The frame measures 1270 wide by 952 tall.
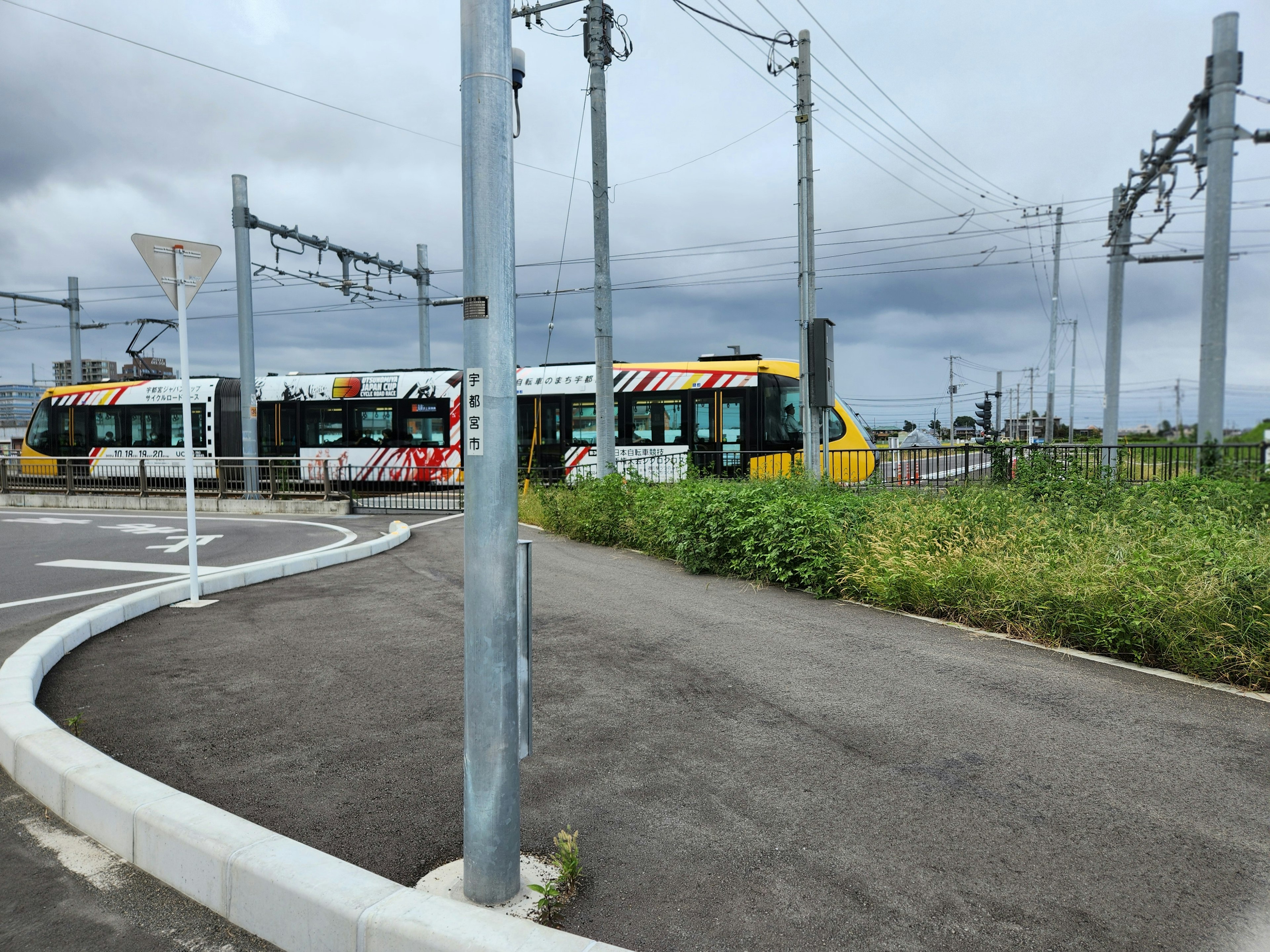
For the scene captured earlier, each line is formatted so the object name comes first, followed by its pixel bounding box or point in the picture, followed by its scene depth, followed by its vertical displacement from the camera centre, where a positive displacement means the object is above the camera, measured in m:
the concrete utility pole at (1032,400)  57.75 +2.33
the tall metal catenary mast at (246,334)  18.25 +2.20
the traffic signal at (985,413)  27.50 +0.46
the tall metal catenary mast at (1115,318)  20.72 +2.92
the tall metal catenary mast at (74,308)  27.55 +4.22
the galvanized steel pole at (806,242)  12.72 +3.04
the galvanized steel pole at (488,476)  2.64 -0.17
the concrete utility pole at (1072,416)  38.88 +0.52
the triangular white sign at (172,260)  7.62 +1.67
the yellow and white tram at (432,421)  19.06 +0.17
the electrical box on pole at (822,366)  11.92 +0.92
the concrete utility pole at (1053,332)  32.56 +3.96
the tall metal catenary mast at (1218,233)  13.16 +3.24
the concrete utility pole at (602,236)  12.47 +3.13
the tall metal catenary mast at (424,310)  25.53 +3.85
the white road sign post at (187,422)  7.65 +0.05
